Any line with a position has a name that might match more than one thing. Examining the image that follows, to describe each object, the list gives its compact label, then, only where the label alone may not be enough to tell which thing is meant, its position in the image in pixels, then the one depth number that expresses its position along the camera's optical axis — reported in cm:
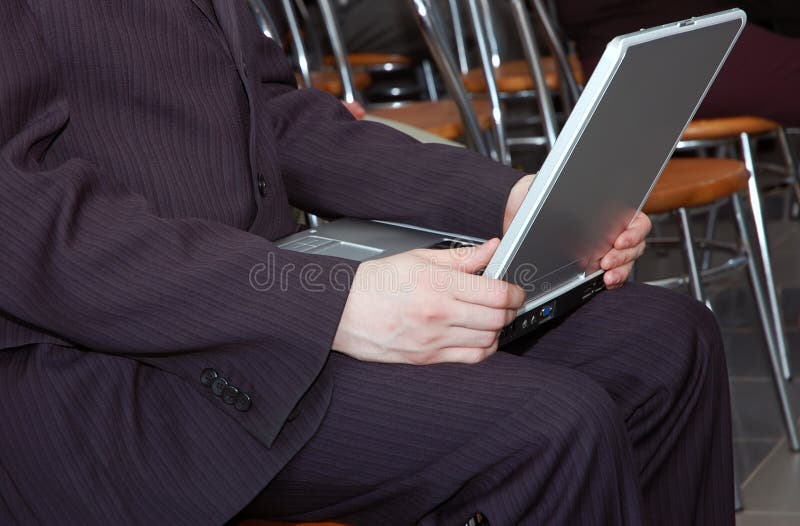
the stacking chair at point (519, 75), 333
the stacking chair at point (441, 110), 314
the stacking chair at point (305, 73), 355
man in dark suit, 181
